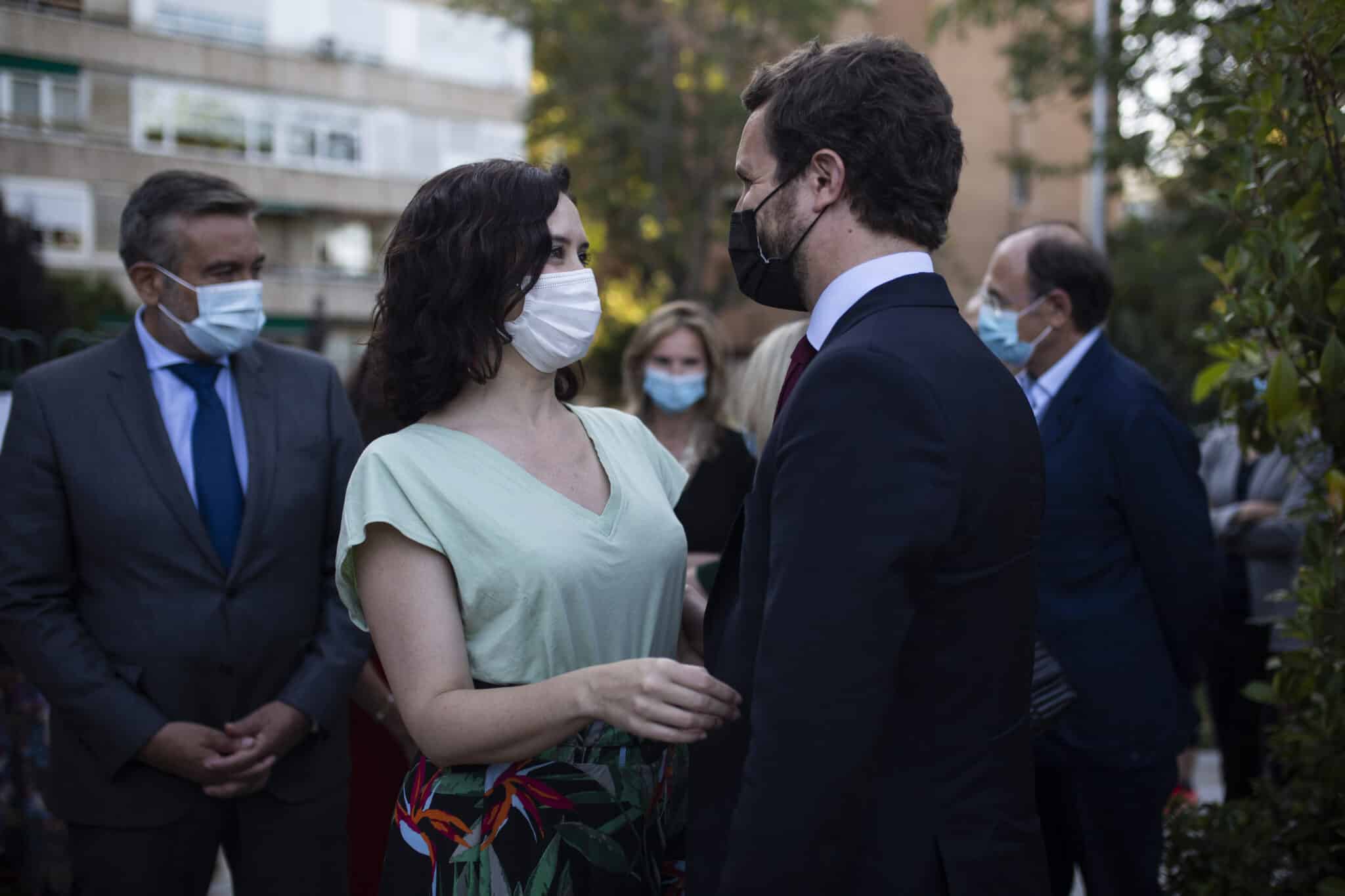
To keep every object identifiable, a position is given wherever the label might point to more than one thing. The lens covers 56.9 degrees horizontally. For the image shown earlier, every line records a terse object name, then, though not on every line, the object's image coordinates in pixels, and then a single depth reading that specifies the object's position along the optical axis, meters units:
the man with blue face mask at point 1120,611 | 3.47
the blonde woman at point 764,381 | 4.60
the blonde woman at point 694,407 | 4.89
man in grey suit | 3.16
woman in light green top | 2.21
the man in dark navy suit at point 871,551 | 1.71
